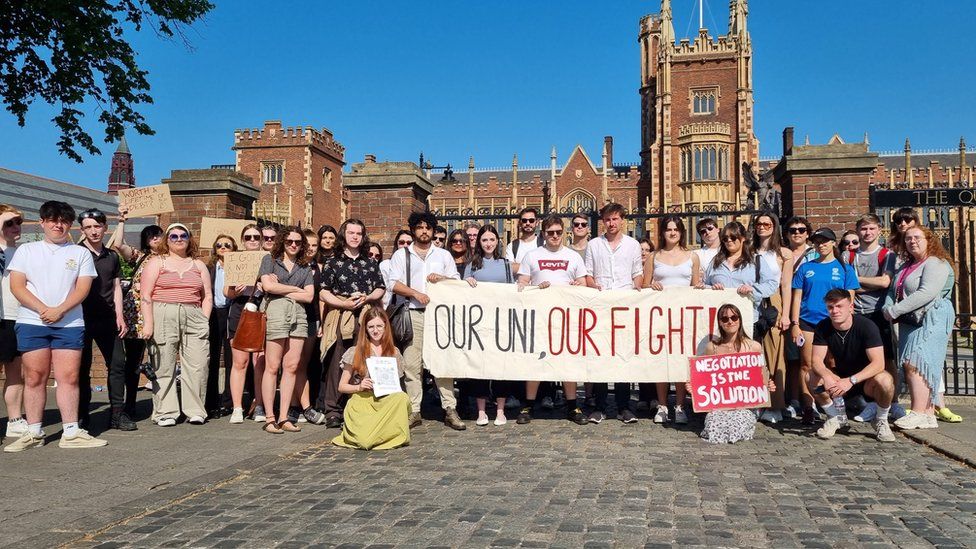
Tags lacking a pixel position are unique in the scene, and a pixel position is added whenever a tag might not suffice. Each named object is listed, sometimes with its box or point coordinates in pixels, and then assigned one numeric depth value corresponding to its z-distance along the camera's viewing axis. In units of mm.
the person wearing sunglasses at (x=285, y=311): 6638
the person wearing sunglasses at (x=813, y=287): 6543
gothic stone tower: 56938
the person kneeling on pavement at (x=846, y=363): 6121
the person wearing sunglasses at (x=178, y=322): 6805
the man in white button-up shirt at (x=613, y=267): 7031
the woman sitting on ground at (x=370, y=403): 5832
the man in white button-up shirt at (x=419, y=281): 6855
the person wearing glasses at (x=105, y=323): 6555
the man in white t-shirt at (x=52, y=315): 5793
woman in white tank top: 6973
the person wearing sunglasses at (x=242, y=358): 7027
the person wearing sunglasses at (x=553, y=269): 6996
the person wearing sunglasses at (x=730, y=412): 6062
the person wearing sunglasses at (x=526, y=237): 7453
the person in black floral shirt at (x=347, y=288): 6852
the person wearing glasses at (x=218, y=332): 7465
